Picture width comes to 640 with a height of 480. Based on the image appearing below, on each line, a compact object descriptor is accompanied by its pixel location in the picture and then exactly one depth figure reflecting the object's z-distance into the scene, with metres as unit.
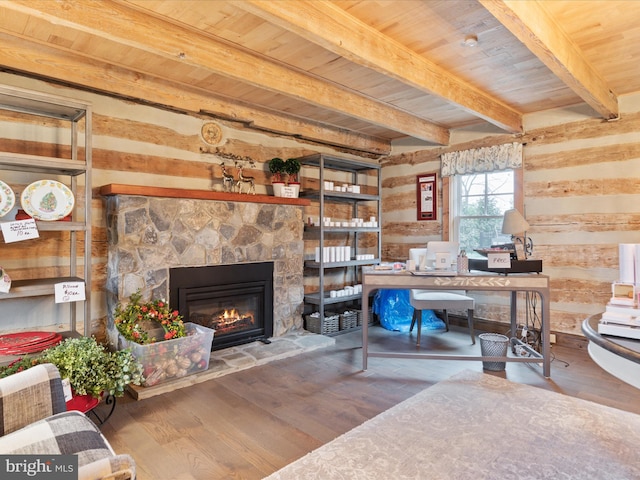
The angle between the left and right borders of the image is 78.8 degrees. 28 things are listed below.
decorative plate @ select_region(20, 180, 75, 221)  2.60
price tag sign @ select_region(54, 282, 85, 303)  2.61
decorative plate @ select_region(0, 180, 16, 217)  2.49
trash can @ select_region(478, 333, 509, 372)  3.36
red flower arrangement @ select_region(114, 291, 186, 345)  3.05
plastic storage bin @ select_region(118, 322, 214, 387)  2.96
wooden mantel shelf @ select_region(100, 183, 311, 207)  3.13
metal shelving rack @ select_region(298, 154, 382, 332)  4.52
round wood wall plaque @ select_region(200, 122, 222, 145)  3.93
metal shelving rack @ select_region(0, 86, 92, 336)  2.53
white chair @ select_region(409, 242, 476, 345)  3.96
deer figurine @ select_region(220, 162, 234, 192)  4.01
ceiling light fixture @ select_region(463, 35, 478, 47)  2.62
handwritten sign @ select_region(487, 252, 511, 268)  3.29
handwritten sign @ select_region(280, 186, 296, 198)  4.33
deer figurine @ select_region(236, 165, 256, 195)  4.08
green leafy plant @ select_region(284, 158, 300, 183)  4.34
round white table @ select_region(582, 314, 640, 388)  1.19
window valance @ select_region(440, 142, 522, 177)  4.37
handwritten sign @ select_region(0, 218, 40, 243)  2.41
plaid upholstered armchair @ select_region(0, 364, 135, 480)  1.12
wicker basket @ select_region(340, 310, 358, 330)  4.73
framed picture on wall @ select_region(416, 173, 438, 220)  5.14
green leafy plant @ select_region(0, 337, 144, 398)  2.22
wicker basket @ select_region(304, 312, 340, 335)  4.48
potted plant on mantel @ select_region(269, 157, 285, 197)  4.31
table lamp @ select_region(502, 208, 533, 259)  3.72
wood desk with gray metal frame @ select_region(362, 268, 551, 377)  3.23
